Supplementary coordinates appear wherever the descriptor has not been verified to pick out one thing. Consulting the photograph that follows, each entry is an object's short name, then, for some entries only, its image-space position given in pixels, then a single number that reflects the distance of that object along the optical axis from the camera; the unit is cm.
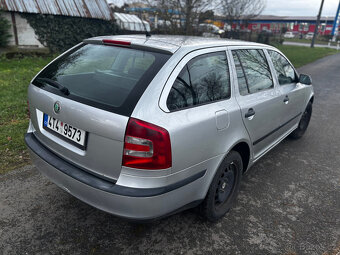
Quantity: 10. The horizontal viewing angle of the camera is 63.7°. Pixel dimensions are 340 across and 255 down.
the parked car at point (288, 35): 5160
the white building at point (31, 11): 1160
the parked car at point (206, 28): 1445
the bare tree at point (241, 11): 1894
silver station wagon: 187
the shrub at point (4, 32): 1114
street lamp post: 2658
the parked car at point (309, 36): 5053
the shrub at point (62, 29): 1244
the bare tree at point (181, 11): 1277
